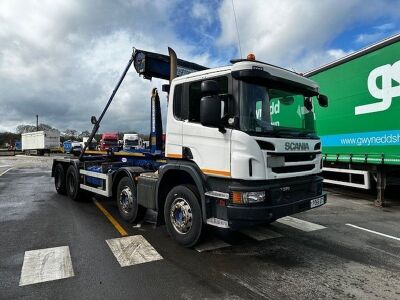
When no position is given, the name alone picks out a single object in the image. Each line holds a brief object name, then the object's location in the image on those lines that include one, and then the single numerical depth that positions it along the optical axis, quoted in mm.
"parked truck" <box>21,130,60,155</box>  53650
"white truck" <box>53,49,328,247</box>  4668
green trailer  7931
